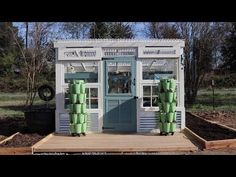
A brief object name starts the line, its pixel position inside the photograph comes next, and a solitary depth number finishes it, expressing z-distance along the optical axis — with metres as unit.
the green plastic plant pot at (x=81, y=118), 5.12
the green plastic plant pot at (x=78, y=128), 5.15
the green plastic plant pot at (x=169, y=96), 5.10
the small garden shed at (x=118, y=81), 5.50
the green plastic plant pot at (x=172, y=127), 5.13
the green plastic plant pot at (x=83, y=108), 5.13
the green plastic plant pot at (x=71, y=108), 5.12
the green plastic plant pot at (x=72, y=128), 5.17
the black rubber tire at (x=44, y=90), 6.18
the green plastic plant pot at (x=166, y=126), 5.13
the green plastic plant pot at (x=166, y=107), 5.10
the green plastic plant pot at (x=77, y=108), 5.10
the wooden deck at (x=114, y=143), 4.16
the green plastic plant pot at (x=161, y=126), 5.18
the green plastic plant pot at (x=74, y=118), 5.11
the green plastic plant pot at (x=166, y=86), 5.12
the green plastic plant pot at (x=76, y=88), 5.11
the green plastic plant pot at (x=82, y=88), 5.15
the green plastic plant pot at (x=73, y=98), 5.11
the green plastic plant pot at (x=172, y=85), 5.13
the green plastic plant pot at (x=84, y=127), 5.22
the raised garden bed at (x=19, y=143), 4.12
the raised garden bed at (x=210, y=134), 4.31
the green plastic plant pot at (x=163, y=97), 5.13
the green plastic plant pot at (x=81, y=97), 5.12
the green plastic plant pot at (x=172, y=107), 5.10
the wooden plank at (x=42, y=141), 4.24
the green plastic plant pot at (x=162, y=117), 5.13
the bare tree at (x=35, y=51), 9.45
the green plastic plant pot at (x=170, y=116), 5.10
